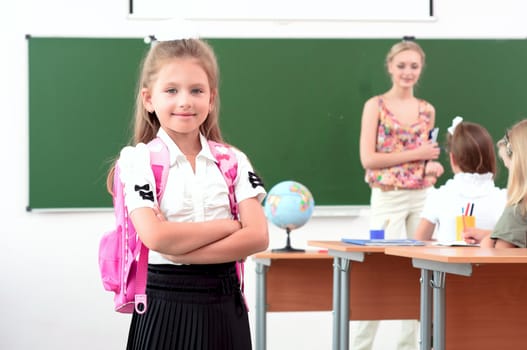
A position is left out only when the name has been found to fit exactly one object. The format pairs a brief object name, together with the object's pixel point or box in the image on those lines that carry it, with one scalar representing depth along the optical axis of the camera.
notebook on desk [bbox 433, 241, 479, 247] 3.28
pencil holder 3.66
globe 4.09
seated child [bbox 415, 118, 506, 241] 4.00
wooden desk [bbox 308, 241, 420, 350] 3.94
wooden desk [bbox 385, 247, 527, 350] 3.10
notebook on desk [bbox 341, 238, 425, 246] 3.50
